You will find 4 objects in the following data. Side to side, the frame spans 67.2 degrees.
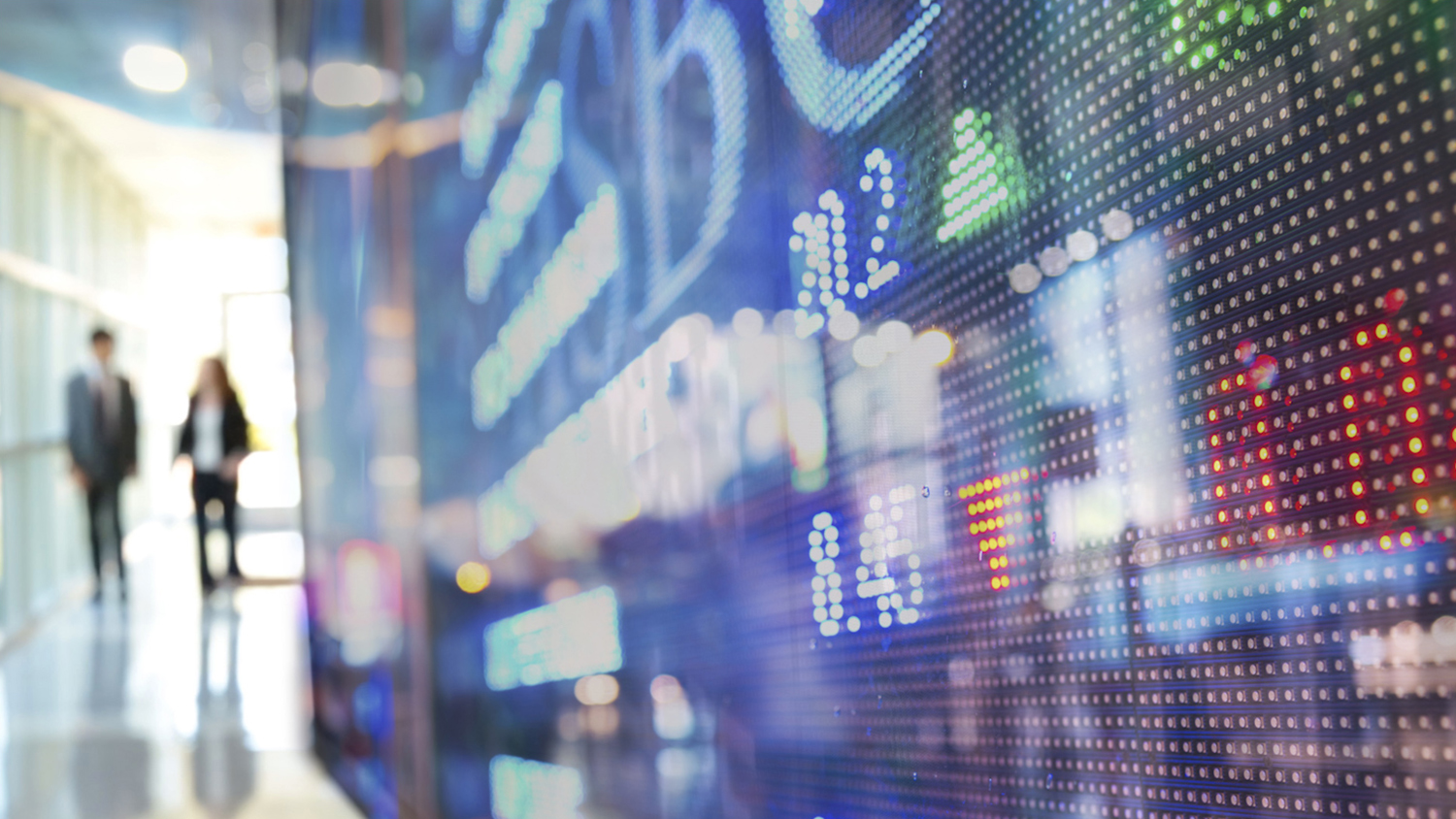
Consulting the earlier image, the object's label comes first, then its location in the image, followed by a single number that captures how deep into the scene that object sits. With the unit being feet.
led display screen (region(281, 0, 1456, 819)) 1.93
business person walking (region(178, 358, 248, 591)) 27.25
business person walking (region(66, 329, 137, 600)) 26.21
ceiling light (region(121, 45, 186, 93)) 27.55
